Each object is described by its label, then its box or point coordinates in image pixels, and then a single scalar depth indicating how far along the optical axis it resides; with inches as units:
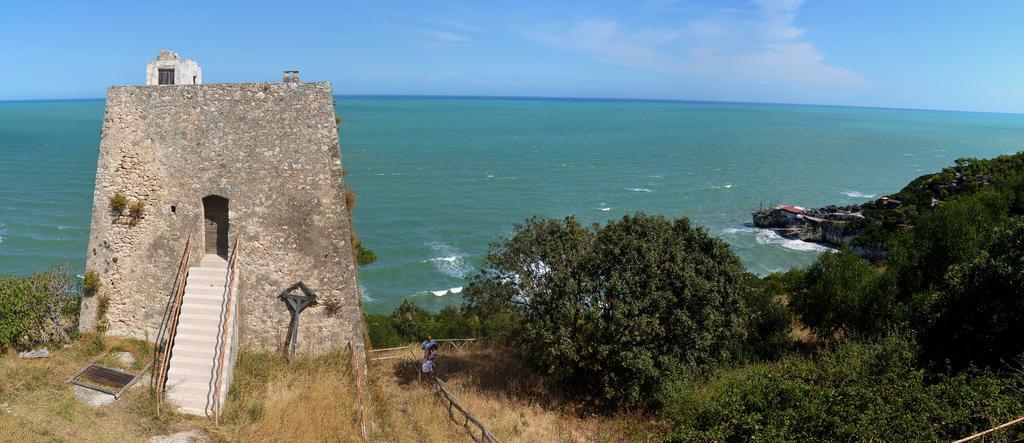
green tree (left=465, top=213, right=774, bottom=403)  603.2
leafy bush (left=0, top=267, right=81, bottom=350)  618.5
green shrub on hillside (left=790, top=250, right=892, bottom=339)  824.3
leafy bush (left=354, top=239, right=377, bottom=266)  1915.6
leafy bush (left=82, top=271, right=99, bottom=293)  653.9
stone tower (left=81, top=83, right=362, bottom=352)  642.8
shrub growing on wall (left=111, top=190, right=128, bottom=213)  644.7
